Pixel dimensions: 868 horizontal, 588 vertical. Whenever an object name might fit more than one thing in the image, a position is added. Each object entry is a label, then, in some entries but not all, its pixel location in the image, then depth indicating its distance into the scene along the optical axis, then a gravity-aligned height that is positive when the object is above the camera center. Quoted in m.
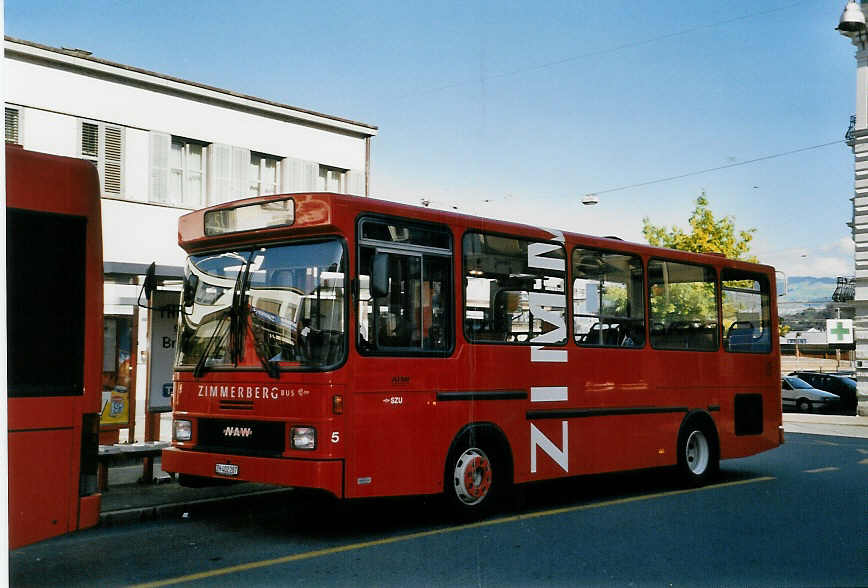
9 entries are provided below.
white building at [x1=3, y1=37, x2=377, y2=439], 22.77 +5.77
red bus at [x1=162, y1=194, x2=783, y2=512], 8.72 +0.08
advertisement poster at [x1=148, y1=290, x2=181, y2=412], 12.47 +0.08
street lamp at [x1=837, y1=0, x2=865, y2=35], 28.48 +9.79
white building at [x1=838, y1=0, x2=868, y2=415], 29.08 +4.99
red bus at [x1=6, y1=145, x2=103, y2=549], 6.31 +0.14
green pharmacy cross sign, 33.72 +0.94
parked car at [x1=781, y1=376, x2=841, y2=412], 35.69 -1.44
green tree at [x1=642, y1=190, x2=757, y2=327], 40.46 +5.12
